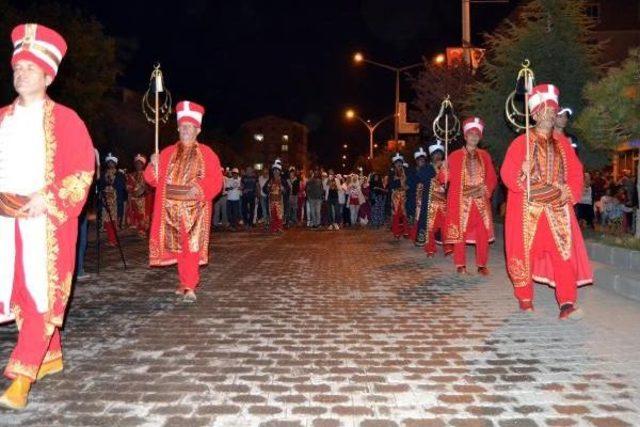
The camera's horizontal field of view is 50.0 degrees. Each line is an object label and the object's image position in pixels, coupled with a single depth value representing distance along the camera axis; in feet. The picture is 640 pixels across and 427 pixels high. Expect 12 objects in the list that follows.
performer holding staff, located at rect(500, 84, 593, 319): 21.62
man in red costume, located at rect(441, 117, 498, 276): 31.27
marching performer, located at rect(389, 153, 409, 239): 55.47
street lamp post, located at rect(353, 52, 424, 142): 117.19
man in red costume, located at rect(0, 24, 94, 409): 13.50
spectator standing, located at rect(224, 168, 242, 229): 72.79
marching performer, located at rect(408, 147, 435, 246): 43.86
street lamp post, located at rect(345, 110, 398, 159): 171.42
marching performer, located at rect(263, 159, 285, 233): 65.67
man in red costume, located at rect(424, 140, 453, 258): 39.49
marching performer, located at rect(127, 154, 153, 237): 56.69
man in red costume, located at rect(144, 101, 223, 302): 25.41
